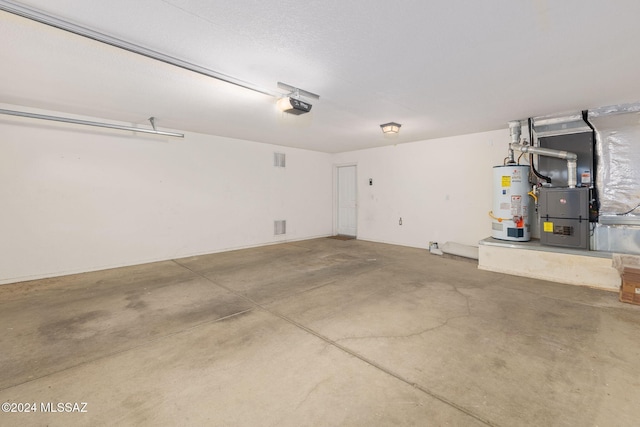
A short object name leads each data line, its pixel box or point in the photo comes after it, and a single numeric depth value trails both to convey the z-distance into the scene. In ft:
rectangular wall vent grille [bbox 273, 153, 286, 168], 22.16
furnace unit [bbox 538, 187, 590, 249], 12.31
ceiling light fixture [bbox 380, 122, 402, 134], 15.25
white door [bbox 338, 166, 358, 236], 25.30
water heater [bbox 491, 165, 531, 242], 14.17
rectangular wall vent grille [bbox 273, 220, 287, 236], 22.36
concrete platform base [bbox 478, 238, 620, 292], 11.37
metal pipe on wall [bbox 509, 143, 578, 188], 12.74
